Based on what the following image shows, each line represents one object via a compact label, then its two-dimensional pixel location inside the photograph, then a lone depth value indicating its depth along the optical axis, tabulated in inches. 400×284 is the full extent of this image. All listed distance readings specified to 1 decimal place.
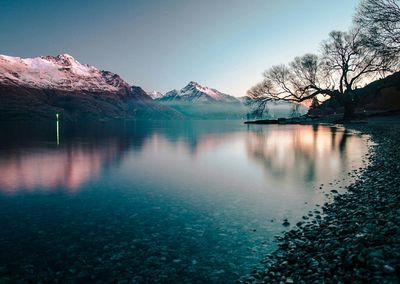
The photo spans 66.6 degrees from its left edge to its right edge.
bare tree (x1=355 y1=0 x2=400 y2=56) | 1126.4
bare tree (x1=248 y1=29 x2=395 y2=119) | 2726.4
